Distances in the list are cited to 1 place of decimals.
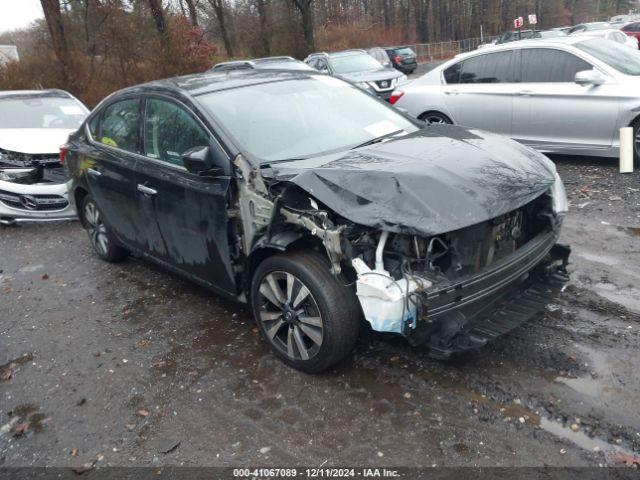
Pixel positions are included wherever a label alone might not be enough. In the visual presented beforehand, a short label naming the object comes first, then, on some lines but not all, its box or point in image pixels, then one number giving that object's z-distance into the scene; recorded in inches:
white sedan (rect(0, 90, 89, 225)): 290.2
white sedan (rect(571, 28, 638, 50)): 444.9
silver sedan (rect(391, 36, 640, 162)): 267.3
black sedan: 117.9
